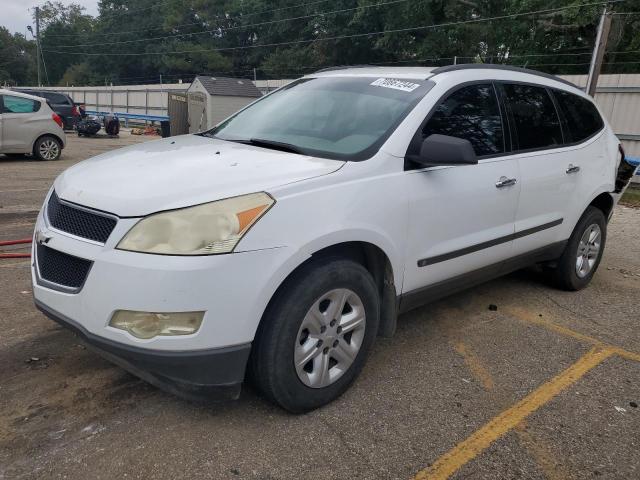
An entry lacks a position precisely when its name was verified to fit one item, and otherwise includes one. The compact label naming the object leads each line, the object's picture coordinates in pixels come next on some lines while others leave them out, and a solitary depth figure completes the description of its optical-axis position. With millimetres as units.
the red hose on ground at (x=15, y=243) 5266
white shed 17094
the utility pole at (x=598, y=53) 10242
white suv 2414
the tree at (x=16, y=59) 87688
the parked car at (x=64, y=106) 23641
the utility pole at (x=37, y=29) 54216
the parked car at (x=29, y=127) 12375
